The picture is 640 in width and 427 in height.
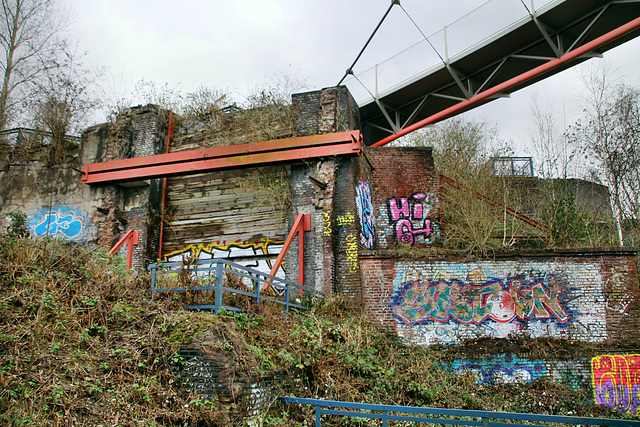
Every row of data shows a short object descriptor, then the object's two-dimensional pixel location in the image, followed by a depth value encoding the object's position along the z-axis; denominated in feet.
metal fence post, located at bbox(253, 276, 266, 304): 26.18
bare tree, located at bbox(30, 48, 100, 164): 47.83
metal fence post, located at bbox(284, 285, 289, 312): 29.09
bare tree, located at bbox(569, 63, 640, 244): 50.03
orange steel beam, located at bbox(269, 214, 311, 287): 35.99
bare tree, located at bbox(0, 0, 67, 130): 39.65
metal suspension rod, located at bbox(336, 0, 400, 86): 44.63
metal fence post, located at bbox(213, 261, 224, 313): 22.72
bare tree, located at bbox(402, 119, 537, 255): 37.78
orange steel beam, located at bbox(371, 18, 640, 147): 36.88
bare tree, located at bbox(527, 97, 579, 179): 47.98
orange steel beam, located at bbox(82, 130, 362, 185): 37.83
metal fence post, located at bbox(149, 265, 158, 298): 24.81
